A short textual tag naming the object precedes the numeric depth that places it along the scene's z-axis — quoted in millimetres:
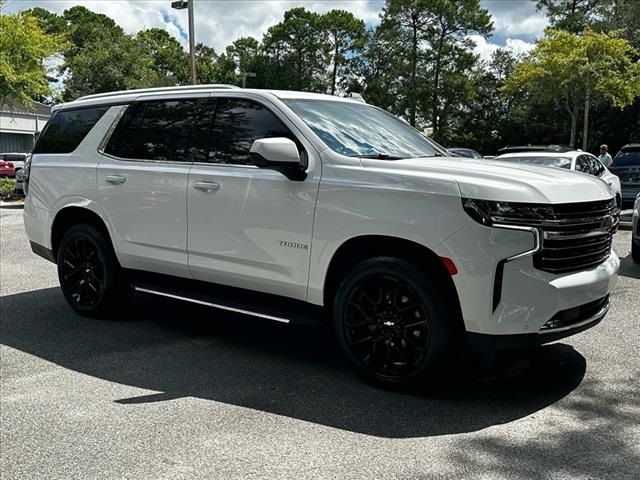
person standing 18458
